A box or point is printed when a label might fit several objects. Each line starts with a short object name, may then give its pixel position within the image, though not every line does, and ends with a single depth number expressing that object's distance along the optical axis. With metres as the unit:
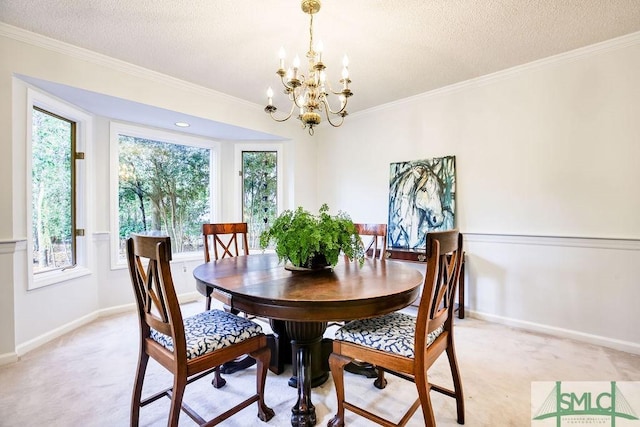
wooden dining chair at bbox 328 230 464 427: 1.37
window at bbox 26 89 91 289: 2.71
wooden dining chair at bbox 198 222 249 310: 2.81
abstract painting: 3.44
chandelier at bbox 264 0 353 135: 1.86
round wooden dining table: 1.37
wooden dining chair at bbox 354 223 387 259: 2.68
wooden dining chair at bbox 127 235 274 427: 1.35
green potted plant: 1.77
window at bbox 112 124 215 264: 3.66
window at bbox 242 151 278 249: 4.57
